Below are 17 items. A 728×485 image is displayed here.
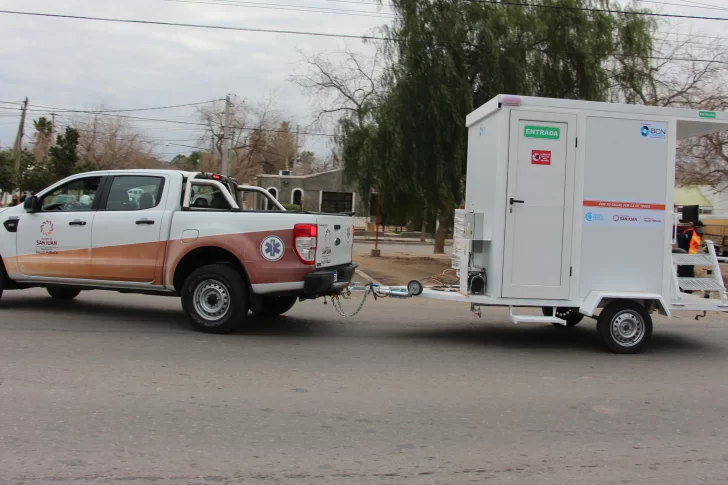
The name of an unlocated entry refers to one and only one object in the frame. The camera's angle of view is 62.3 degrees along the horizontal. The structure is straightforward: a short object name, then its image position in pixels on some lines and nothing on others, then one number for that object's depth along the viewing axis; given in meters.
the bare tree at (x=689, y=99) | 16.92
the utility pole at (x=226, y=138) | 37.06
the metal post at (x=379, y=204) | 18.62
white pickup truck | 7.23
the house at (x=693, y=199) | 42.25
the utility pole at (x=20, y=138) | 43.12
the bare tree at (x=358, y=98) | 19.20
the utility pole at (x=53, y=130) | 55.33
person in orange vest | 11.97
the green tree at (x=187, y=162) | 78.44
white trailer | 7.07
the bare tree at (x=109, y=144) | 58.09
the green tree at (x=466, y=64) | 15.65
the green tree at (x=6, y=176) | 33.19
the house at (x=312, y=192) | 47.91
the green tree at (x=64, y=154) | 39.59
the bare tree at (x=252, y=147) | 55.84
